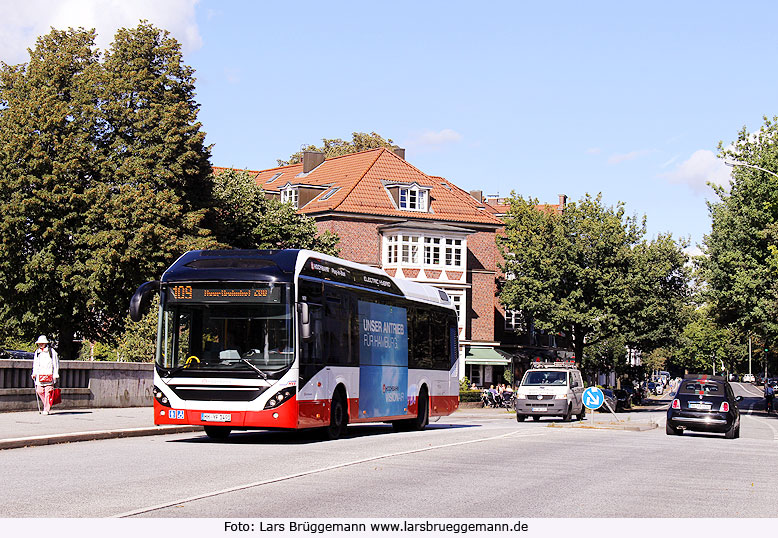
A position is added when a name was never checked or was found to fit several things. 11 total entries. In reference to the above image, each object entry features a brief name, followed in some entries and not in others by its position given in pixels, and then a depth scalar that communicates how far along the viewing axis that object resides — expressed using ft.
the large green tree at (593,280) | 217.15
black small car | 96.43
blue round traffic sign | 102.83
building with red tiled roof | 226.99
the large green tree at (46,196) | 151.23
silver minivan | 126.11
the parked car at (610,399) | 194.33
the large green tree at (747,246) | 184.75
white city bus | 61.77
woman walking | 78.89
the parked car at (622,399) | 218.38
